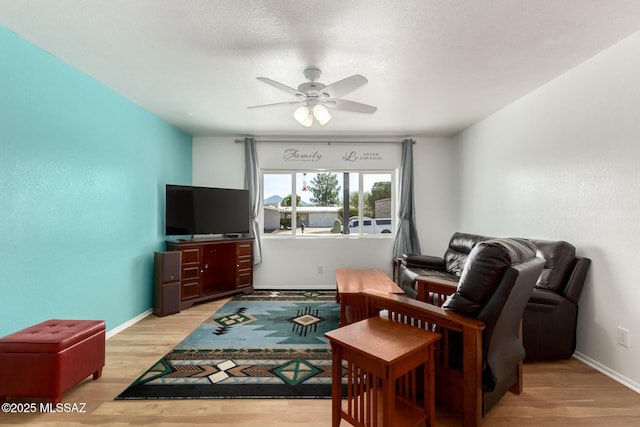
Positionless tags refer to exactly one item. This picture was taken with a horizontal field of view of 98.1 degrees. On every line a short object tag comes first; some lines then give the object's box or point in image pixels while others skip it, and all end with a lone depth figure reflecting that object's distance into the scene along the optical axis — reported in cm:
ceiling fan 217
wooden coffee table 267
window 473
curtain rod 461
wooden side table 125
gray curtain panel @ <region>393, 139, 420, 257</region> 451
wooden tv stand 370
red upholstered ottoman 171
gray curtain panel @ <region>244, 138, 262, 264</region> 451
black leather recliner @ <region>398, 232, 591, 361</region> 224
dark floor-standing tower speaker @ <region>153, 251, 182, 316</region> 335
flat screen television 367
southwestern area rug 192
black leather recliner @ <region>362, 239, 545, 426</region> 144
